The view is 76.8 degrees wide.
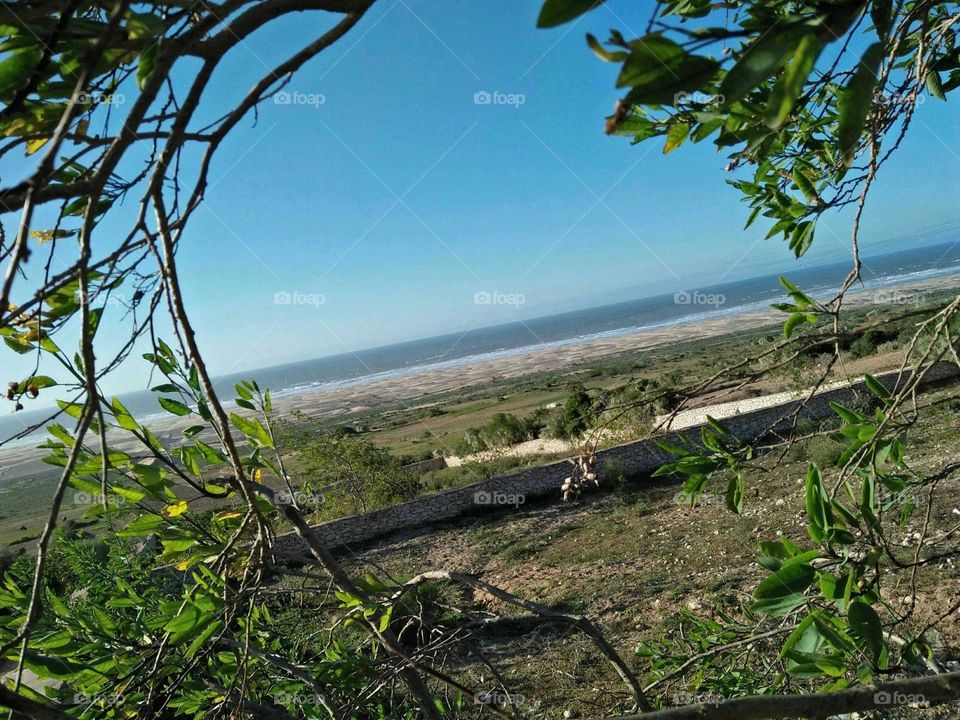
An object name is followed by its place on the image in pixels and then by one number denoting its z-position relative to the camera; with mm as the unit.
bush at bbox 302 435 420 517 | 12742
